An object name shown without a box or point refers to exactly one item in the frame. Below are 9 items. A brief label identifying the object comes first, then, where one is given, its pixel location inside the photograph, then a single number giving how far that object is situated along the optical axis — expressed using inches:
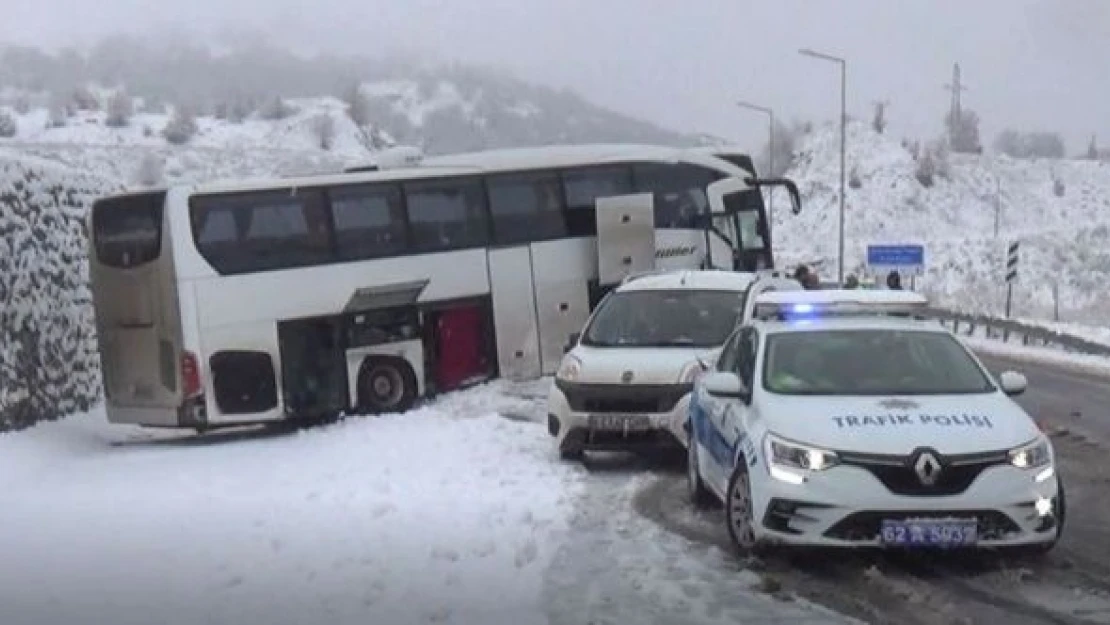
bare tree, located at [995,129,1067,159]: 5236.2
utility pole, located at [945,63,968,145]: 5241.1
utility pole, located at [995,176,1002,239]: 4249.0
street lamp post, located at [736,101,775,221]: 2731.3
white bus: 784.9
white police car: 352.8
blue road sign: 2228.1
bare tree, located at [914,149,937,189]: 4528.8
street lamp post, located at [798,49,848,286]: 2170.9
